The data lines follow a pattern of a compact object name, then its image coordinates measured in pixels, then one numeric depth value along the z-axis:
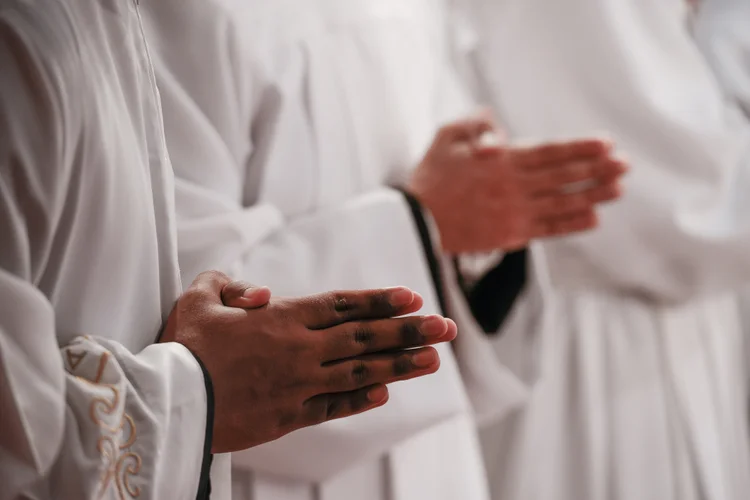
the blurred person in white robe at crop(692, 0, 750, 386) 2.81
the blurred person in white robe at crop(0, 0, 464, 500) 1.47
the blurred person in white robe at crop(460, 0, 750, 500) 2.61
